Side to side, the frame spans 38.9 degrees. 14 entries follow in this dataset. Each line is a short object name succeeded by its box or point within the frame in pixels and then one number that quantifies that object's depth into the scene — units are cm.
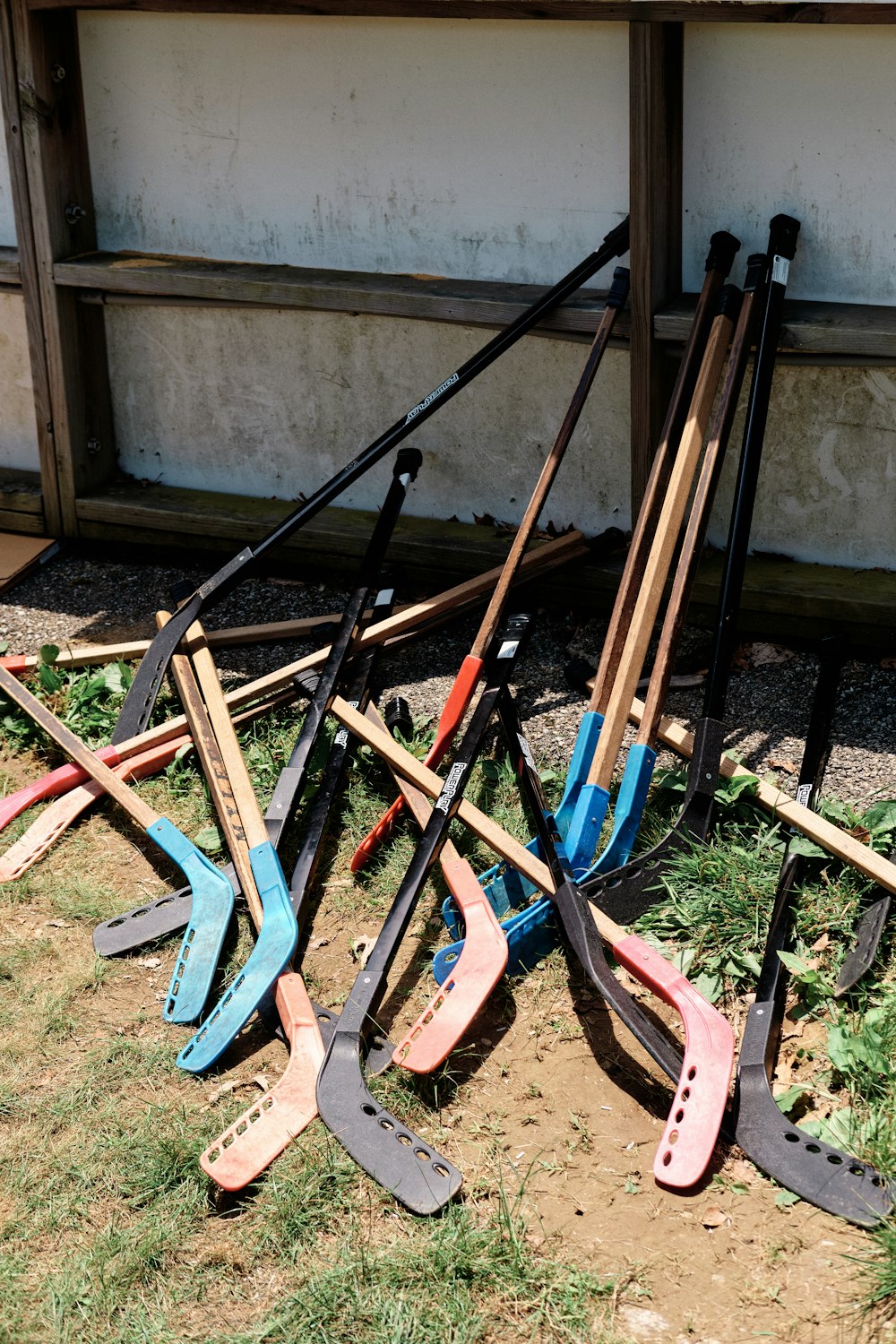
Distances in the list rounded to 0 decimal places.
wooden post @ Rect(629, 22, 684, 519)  414
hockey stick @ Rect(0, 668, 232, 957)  355
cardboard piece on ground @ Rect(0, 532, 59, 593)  557
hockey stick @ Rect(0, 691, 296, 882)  389
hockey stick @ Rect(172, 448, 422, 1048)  311
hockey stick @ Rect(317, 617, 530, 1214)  270
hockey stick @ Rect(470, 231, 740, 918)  365
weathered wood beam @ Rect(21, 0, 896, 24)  375
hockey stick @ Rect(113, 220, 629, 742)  439
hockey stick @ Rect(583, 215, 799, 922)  341
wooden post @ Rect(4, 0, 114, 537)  522
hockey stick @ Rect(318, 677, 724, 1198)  282
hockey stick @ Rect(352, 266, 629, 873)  379
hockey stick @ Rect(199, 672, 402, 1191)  276
